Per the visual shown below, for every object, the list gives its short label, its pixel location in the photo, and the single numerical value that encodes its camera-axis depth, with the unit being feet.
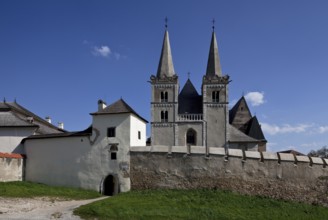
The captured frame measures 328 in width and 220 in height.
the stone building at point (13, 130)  72.59
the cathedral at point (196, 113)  125.85
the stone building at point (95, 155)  64.39
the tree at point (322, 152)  180.79
